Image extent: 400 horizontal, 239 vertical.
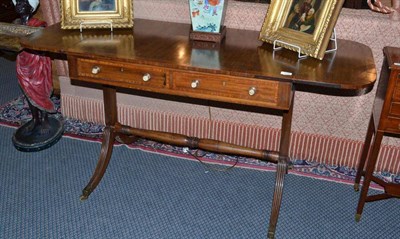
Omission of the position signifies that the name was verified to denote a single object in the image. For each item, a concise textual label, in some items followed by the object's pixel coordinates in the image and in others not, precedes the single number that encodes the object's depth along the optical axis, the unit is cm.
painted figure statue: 317
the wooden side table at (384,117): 227
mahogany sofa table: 208
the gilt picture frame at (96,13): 255
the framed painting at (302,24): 218
